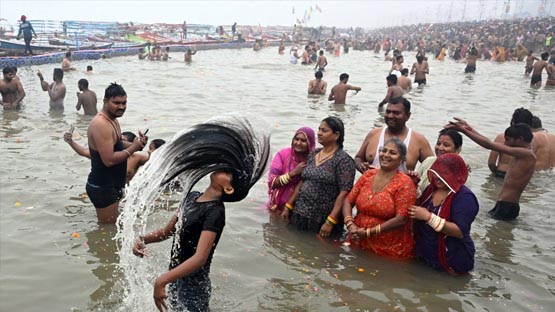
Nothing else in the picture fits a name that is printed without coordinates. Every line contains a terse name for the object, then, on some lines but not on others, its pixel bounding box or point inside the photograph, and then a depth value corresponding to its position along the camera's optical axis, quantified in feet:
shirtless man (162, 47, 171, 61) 97.55
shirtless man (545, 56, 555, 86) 65.21
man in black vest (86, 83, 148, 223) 15.19
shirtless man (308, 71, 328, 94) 53.98
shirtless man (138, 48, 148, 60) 96.89
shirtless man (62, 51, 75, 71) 66.90
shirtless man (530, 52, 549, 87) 64.67
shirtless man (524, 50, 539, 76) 78.33
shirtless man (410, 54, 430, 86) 64.08
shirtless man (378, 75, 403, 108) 40.24
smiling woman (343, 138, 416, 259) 14.56
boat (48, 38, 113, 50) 98.32
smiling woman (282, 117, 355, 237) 16.31
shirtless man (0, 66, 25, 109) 38.63
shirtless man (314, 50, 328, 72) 85.81
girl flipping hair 9.62
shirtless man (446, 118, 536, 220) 18.22
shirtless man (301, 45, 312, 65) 98.44
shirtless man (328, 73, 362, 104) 47.02
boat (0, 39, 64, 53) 84.00
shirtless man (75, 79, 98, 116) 38.47
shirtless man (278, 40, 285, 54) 131.85
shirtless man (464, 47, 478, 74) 83.86
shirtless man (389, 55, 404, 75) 65.93
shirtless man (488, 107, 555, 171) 25.38
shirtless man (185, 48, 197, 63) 96.22
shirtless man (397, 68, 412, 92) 57.77
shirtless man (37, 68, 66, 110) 39.93
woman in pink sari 17.60
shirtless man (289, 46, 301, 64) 99.85
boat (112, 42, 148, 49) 111.55
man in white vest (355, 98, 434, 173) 16.53
